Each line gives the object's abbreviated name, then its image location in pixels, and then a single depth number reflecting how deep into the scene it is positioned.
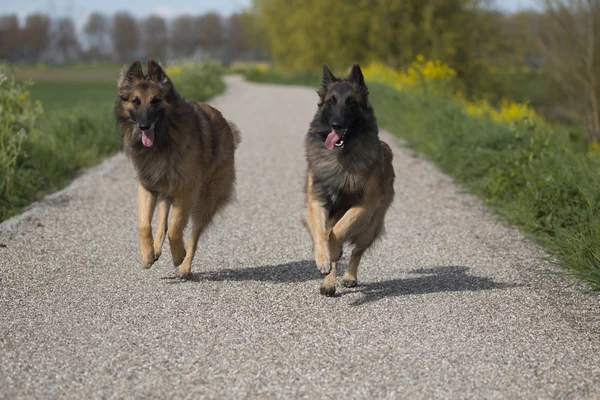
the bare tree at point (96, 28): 191.25
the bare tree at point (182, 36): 170.61
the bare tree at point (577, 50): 25.64
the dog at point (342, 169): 6.07
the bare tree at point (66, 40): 158.75
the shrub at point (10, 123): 10.07
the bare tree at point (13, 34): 135.31
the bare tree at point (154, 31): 180.38
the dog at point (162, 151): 6.41
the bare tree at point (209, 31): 169.50
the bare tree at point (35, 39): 142.38
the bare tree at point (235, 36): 164.50
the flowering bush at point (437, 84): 16.83
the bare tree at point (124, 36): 174.12
